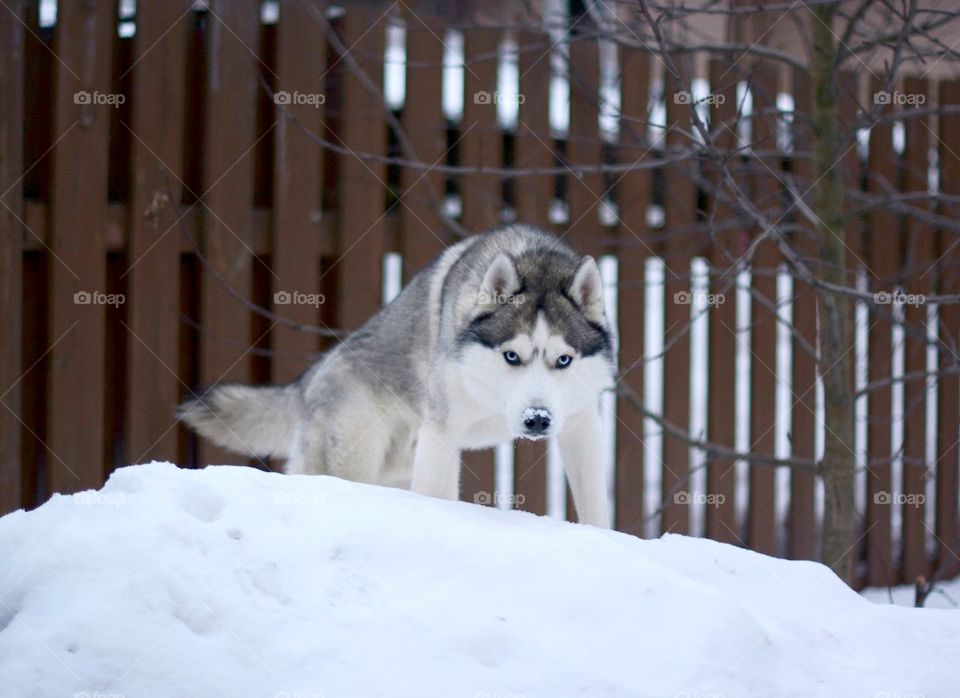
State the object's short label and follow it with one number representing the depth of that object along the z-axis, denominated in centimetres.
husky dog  378
